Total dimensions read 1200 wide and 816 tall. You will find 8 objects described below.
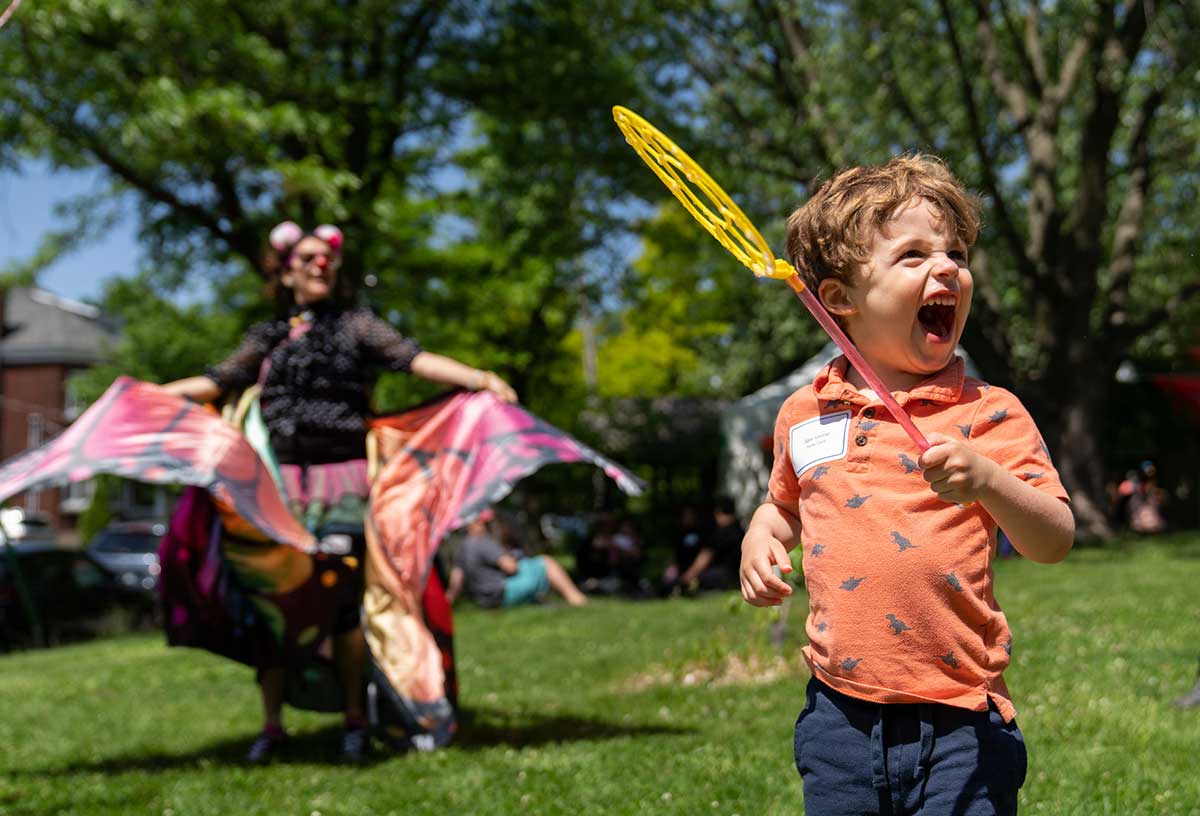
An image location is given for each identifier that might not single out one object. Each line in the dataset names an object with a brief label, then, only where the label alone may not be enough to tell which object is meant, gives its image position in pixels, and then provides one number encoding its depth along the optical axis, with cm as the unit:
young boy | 247
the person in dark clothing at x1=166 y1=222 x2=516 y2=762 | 588
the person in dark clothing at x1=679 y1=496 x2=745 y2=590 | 1525
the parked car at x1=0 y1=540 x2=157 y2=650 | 1658
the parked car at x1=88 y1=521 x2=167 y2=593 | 2383
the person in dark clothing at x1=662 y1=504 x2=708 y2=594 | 1630
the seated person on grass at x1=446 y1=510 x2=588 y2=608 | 1546
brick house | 4841
